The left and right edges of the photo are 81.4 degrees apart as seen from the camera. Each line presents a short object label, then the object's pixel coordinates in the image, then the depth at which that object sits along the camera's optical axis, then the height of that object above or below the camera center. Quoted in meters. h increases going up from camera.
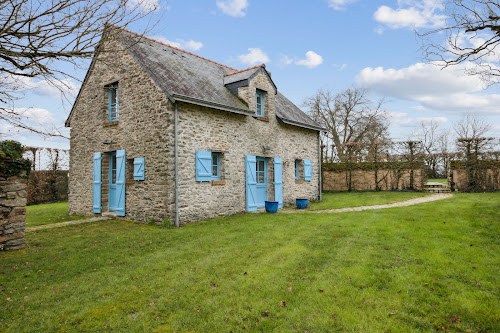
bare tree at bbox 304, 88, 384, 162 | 26.48 +5.60
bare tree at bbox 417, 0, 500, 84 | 6.19 +3.16
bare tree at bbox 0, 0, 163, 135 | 4.34 +2.19
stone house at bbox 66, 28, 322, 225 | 8.92 +1.34
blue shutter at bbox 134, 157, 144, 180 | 9.29 +0.29
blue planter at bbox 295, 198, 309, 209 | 12.21 -1.13
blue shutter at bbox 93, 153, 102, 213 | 10.74 -0.23
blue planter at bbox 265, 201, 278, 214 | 10.98 -1.16
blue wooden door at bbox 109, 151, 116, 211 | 10.79 -0.11
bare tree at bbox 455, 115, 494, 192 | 15.20 +1.01
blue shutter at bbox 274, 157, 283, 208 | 12.16 -0.20
